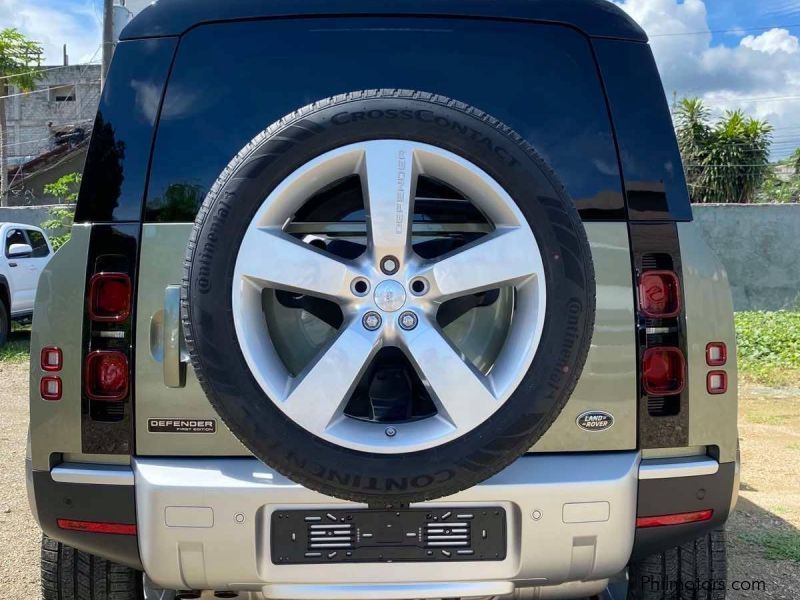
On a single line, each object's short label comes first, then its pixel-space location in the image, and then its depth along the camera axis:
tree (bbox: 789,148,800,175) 27.94
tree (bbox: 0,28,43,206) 24.19
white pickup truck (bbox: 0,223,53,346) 9.51
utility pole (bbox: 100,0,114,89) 10.09
